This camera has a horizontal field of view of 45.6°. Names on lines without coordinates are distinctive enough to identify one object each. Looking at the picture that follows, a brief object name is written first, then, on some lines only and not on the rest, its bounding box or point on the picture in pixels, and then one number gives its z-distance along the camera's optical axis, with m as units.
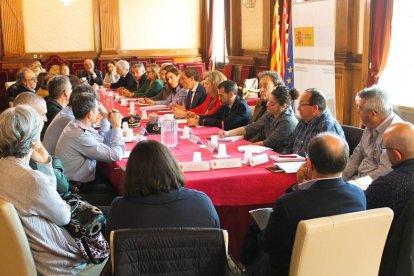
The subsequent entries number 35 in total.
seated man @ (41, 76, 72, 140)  4.69
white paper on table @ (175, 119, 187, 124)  5.29
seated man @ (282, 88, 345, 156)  3.70
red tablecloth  3.04
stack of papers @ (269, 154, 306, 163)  3.42
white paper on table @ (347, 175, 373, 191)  2.85
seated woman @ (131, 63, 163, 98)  7.59
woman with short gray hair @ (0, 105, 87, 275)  2.19
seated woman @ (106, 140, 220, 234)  2.01
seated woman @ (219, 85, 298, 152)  4.20
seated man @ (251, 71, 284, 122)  4.88
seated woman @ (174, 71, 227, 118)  5.54
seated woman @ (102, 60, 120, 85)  10.28
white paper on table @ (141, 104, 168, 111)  6.30
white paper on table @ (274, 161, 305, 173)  3.19
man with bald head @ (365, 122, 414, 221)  2.32
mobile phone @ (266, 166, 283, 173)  3.17
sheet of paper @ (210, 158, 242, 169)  3.25
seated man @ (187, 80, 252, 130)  5.02
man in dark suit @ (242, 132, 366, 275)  2.07
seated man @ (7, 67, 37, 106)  6.82
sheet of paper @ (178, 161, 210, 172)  3.18
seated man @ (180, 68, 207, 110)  6.23
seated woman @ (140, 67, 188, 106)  6.66
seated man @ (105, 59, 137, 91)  8.68
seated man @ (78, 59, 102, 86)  10.46
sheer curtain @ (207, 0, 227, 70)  12.28
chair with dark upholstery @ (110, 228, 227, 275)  1.73
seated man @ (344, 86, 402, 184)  3.38
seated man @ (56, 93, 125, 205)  3.62
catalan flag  8.10
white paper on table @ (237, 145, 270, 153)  3.71
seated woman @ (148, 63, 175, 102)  7.13
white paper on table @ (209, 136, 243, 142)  4.23
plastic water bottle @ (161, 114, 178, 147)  4.04
